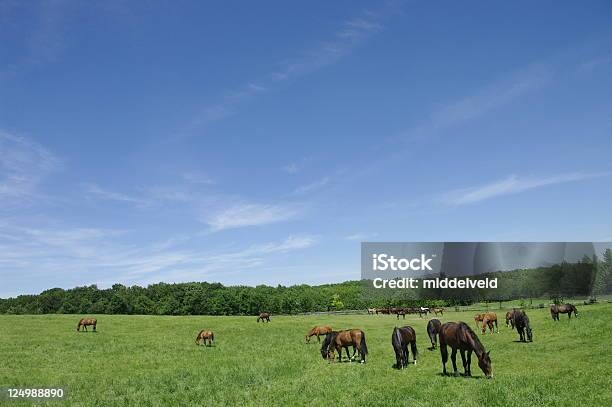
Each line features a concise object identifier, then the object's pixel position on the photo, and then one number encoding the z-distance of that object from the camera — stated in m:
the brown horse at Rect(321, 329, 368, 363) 27.41
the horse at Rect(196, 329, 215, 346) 41.65
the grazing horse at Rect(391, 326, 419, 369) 24.06
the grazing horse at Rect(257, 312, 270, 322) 70.66
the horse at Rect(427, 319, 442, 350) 33.53
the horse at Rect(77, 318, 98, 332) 50.56
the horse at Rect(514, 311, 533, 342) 36.50
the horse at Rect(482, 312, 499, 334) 46.90
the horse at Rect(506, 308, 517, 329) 49.09
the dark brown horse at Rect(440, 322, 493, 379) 20.50
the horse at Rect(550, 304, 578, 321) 51.34
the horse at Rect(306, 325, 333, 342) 43.57
